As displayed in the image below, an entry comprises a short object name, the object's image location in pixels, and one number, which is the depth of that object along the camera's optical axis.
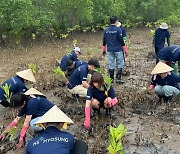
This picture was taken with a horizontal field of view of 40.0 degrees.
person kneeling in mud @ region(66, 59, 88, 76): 5.75
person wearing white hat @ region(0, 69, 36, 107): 4.67
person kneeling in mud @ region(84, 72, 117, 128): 4.19
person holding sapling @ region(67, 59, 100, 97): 4.77
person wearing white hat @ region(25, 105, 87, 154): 2.46
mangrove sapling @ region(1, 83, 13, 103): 4.35
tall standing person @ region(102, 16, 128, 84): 5.73
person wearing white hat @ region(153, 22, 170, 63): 6.53
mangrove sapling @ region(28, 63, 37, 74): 6.21
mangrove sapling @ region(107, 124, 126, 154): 3.06
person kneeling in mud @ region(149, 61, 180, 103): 4.70
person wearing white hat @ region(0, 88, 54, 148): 3.56
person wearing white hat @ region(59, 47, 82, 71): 5.98
